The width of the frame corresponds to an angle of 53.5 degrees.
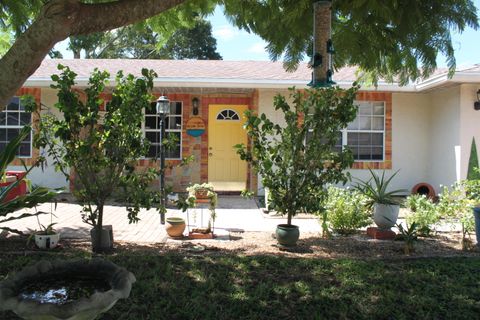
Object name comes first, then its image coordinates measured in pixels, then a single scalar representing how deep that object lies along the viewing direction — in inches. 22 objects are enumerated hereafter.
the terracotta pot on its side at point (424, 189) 499.5
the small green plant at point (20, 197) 247.8
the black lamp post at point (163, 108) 374.7
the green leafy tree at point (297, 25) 140.7
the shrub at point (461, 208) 295.9
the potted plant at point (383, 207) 306.0
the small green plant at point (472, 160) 459.8
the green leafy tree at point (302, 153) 258.2
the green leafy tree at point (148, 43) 1291.8
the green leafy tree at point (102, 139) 238.4
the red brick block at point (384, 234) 303.4
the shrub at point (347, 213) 308.5
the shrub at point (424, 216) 303.4
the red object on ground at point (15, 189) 400.9
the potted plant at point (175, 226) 299.6
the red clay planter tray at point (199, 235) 304.7
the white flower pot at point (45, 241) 254.2
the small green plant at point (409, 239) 255.9
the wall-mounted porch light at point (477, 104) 455.2
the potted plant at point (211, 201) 305.2
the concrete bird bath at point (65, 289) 113.3
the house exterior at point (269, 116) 486.9
